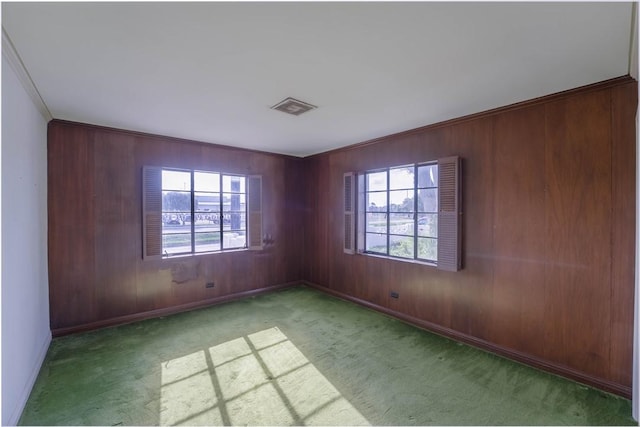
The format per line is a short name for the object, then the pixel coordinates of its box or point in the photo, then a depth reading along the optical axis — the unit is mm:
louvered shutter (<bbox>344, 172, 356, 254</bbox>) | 4395
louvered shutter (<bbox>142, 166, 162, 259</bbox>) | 3785
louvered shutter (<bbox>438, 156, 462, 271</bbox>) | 3168
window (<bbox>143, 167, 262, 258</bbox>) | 3854
